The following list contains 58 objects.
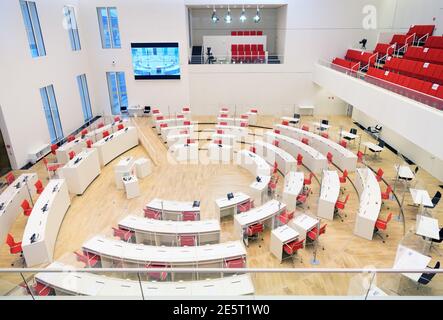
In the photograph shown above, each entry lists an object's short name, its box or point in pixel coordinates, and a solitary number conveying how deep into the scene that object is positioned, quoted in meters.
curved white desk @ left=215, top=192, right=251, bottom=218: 8.95
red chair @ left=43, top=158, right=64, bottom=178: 11.22
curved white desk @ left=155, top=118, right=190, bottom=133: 16.14
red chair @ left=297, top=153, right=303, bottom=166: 12.00
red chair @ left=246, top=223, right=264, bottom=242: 7.95
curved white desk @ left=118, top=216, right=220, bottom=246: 7.62
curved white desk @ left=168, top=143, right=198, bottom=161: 13.25
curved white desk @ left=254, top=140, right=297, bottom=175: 11.57
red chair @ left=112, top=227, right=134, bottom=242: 7.59
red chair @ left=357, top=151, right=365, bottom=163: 11.95
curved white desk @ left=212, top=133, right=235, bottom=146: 14.13
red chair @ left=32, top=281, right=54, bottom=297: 3.60
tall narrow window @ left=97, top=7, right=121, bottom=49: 17.39
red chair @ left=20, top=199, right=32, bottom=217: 8.58
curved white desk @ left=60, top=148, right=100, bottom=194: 10.36
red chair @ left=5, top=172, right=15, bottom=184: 9.91
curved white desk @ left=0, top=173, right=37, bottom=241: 8.44
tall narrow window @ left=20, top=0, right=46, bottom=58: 12.74
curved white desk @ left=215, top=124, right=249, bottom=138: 15.29
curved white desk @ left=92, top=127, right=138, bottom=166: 12.76
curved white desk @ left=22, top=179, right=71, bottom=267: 7.29
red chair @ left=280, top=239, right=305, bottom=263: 7.36
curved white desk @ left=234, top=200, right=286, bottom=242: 8.13
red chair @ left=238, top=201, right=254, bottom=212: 9.12
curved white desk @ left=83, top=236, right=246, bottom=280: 6.41
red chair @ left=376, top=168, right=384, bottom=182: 10.57
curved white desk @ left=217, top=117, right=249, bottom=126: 16.42
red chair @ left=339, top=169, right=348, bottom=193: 10.41
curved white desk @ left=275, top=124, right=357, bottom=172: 11.84
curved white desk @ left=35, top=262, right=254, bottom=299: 3.52
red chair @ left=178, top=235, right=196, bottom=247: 7.62
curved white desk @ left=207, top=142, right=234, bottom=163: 13.15
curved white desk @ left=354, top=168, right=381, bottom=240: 8.23
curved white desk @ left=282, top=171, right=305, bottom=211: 9.57
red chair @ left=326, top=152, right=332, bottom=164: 11.89
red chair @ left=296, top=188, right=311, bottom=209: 9.61
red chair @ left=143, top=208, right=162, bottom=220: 8.65
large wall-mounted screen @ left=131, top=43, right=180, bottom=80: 17.66
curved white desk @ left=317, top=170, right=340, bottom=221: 9.13
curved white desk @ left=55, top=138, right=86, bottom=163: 12.05
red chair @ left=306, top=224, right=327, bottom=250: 7.85
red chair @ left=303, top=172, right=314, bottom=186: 10.31
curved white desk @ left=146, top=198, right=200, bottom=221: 8.56
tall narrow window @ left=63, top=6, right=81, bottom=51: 15.71
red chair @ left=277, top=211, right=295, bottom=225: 8.33
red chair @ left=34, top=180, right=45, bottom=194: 9.59
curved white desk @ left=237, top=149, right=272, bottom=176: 11.14
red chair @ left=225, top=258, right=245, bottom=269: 6.43
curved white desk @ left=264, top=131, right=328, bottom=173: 11.68
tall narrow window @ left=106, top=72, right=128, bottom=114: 18.73
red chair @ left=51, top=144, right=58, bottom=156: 12.44
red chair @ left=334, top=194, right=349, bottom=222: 8.99
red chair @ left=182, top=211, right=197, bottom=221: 8.52
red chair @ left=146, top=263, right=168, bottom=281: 3.72
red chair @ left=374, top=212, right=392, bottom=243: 8.02
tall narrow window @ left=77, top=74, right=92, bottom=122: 17.47
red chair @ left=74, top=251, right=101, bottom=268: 6.61
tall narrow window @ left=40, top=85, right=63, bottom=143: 14.05
